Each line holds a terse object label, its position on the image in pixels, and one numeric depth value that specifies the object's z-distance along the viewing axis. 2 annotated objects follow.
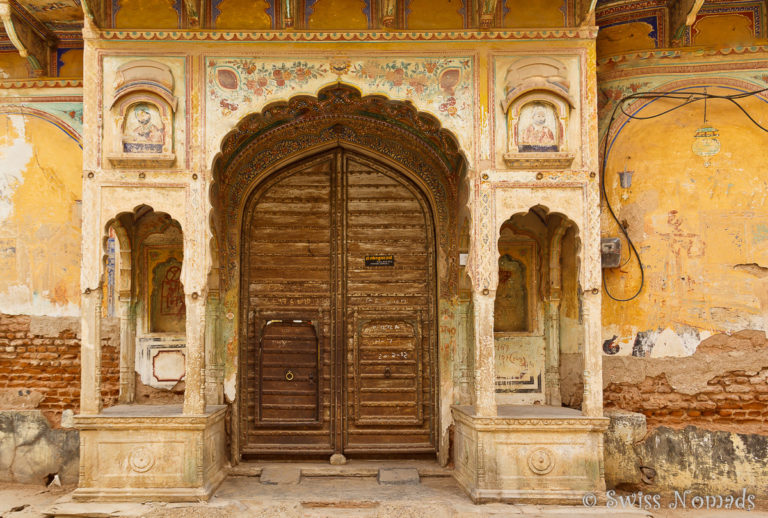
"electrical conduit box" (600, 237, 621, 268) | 7.83
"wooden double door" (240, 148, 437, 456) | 8.48
